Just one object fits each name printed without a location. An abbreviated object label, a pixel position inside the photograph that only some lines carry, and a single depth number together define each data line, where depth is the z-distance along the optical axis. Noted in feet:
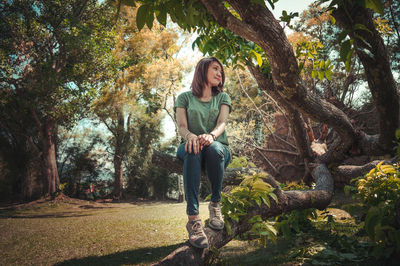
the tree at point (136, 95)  46.95
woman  6.34
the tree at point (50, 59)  31.71
